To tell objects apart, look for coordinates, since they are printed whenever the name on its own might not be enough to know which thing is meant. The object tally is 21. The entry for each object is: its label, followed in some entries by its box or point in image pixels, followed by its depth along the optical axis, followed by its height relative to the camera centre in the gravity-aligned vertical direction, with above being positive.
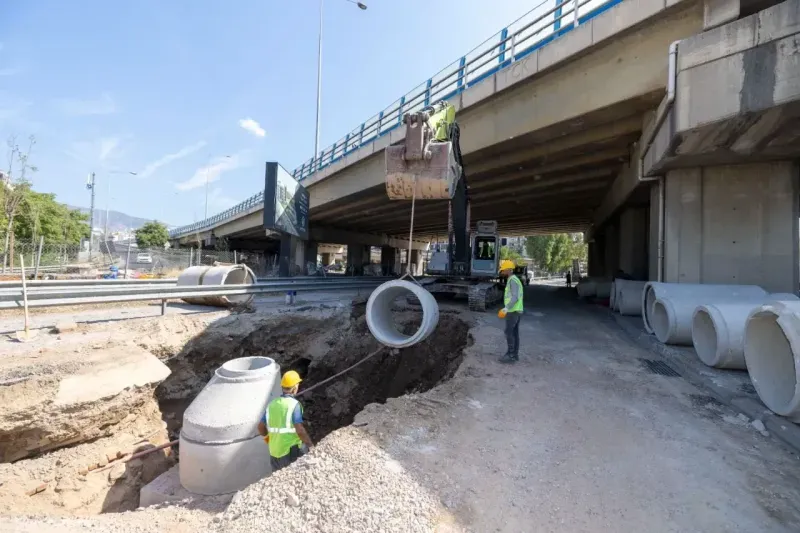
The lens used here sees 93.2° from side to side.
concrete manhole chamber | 4.14 -1.91
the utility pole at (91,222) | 36.75 +4.10
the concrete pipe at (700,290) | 6.66 -0.15
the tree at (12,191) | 16.20 +3.09
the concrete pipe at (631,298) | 10.09 -0.52
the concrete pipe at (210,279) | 9.06 -0.32
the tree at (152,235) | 50.97 +4.07
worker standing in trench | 3.72 -1.62
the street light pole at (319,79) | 26.16 +13.51
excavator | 6.98 +1.64
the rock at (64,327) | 6.19 -1.07
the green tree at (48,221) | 23.67 +3.10
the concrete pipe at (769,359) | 3.78 -0.82
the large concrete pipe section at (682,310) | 6.33 -0.49
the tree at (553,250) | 40.84 +2.94
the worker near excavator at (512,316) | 5.84 -0.63
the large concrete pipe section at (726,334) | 4.98 -0.69
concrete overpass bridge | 5.79 +3.57
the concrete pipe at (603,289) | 15.20 -0.44
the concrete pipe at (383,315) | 5.39 -0.66
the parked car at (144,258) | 22.79 +0.39
